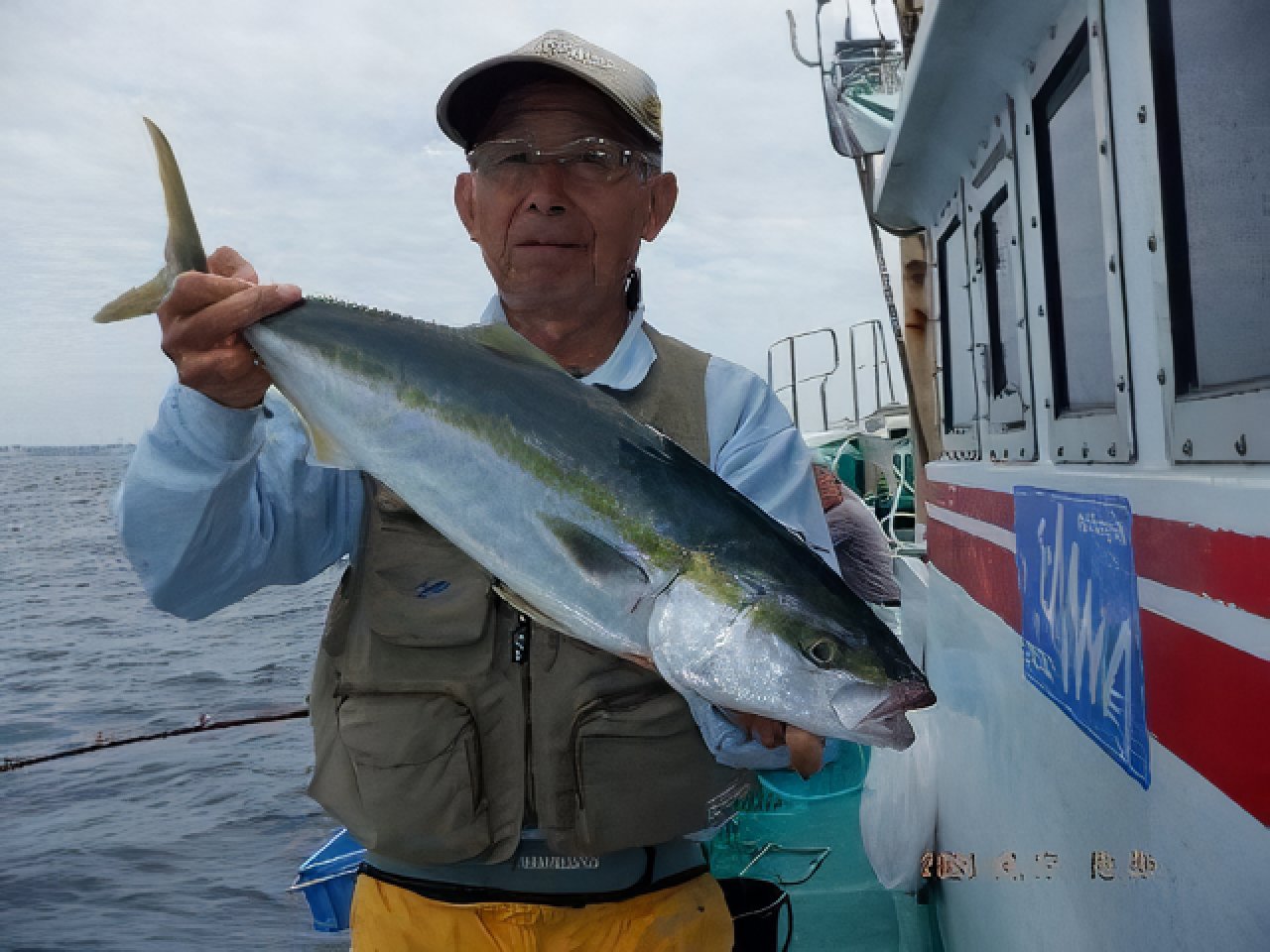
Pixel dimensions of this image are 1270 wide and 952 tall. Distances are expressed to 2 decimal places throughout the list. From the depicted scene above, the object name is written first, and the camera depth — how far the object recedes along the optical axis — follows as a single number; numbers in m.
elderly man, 0.72
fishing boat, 0.51
